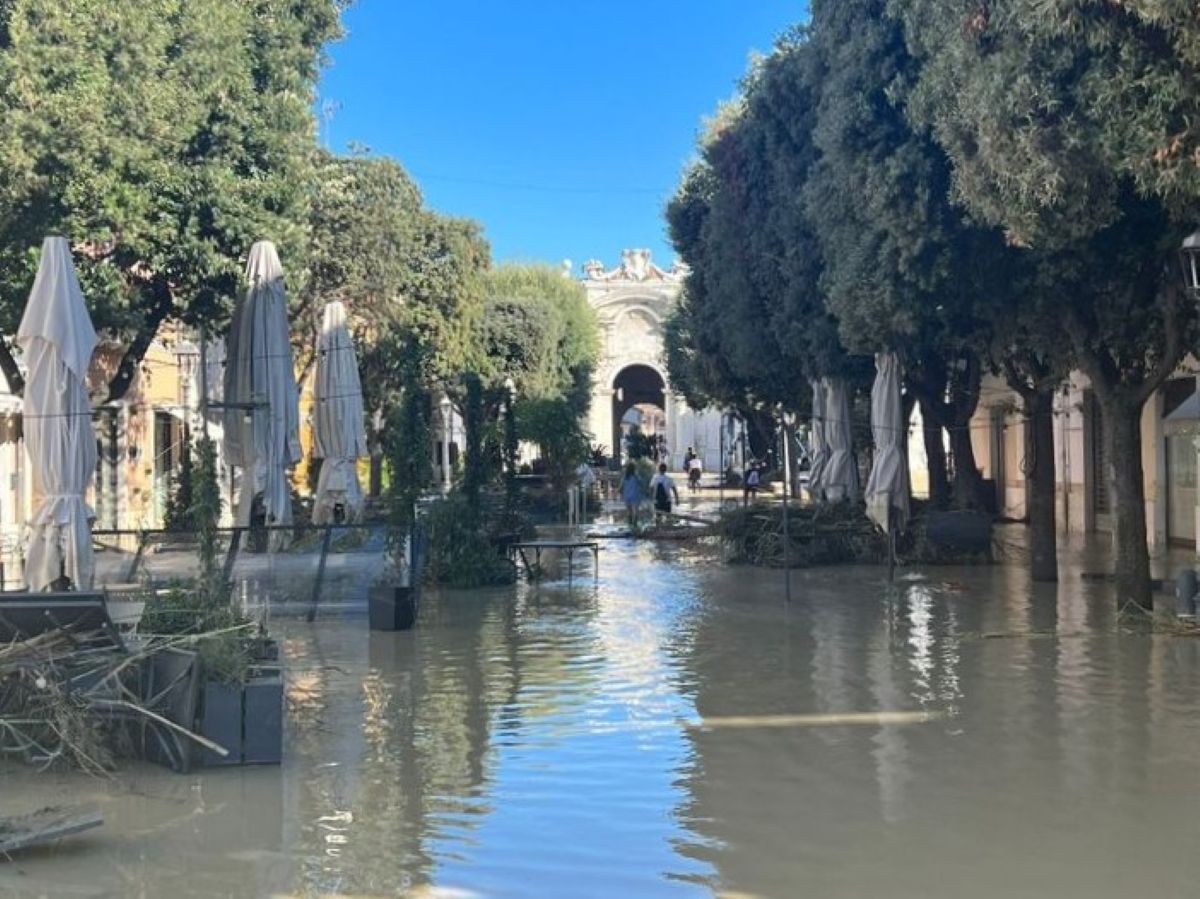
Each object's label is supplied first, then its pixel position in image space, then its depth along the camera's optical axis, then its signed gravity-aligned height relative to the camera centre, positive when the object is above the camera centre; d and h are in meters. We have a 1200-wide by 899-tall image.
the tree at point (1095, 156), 8.03 +2.50
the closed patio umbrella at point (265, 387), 14.77 +1.50
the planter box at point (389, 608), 11.84 -1.08
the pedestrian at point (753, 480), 34.22 +0.51
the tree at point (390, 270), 26.11 +5.74
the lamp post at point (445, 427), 35.54 +2.51
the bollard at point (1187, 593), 11.13 -0.97
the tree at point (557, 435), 29.69 +1.64
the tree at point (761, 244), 17.41 +4.43
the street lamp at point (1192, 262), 9.09 +1.83
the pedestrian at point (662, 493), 30.58 +0.12
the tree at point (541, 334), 43.97 +6.62
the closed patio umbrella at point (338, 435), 17.70 +1.01
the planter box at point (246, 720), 6.45 -1.22
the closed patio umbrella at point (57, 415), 10.00 +0.79
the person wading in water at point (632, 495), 27.27 +0.07
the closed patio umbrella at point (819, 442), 20.38 +0.95
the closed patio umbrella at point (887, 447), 15.48 +0.64
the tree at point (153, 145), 12.98 +4.36
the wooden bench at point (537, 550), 16.06 -0.77
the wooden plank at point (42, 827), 5.00 -1.42
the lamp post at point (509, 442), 19.61 +0.99
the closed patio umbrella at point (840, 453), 19.48 +0.70
